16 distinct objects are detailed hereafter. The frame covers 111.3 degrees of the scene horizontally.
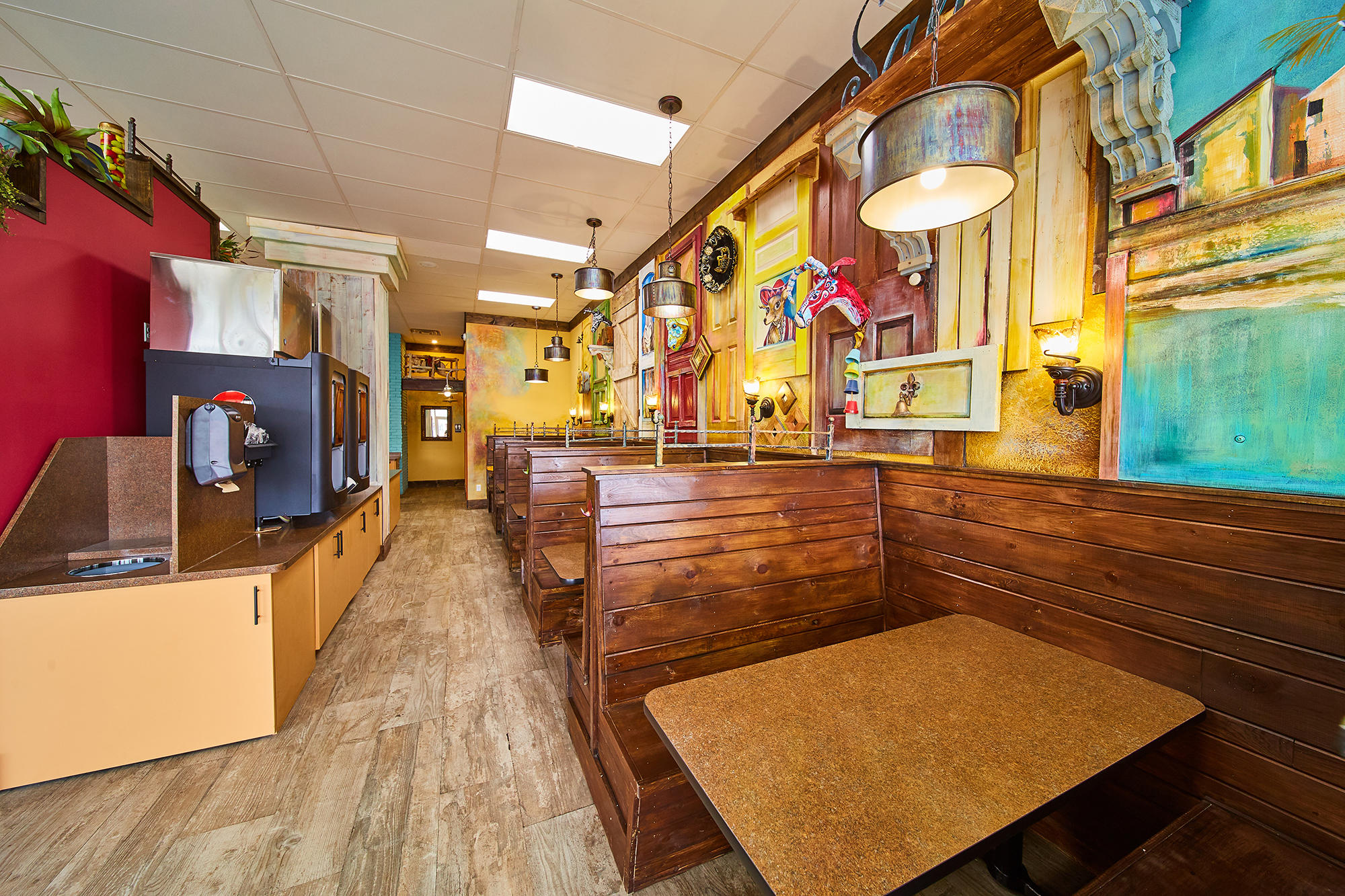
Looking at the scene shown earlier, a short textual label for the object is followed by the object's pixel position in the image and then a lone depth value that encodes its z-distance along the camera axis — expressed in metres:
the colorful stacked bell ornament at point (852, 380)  2.80
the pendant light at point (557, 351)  7.35
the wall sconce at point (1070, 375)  1.73
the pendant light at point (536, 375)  8.01
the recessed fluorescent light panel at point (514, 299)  7.92
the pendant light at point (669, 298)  3.47
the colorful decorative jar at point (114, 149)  2.66
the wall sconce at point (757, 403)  3.72
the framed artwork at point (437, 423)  12.37
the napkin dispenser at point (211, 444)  2.14
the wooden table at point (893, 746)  0.77
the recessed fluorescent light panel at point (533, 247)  5.59
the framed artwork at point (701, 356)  4.69
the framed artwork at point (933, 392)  2.10
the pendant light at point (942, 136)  1.11
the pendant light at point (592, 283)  4.24
